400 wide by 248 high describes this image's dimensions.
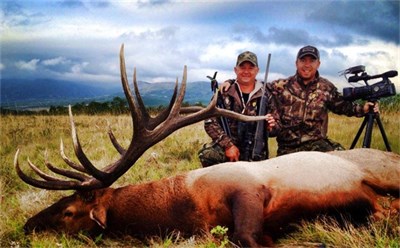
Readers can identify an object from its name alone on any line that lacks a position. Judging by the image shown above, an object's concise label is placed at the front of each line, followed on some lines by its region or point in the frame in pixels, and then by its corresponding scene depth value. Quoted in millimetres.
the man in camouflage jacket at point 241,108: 5785
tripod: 5463
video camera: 5273
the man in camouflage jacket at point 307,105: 6012
